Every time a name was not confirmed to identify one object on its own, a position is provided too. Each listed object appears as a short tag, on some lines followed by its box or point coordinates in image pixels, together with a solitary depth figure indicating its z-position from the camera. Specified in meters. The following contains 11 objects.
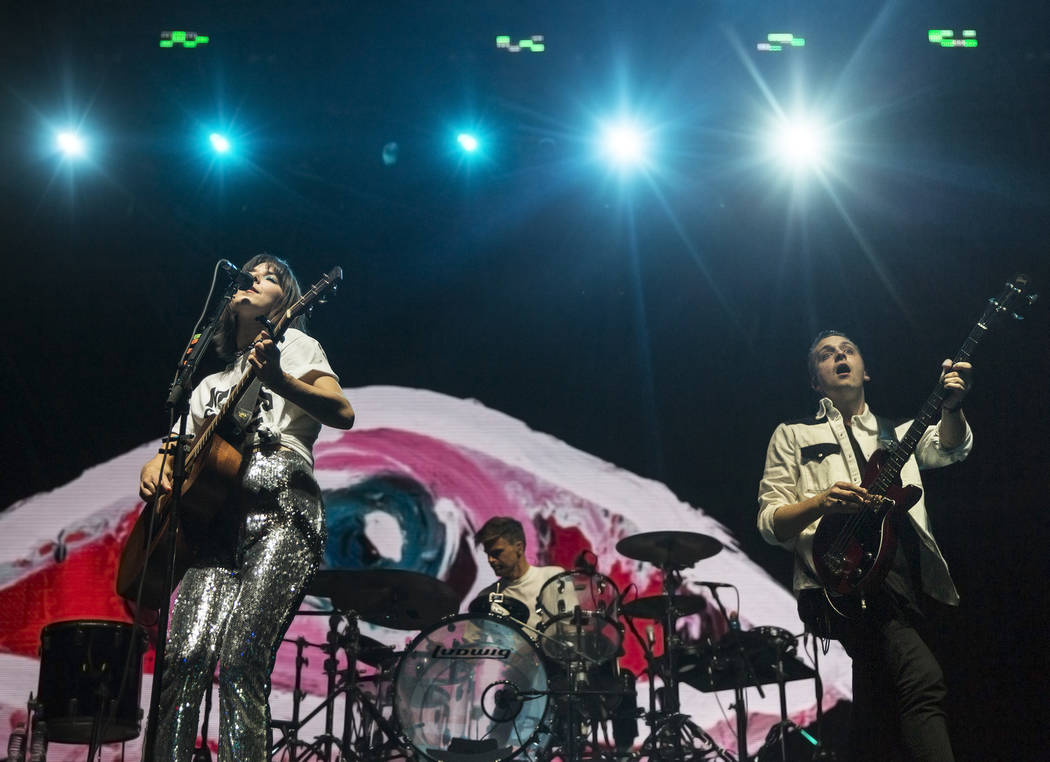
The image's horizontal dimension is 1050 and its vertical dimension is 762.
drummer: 6.00
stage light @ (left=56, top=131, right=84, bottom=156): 6.83
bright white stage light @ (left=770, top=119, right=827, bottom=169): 6.87
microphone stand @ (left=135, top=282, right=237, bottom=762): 2.59
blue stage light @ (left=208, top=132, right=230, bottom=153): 6.86
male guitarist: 3.26
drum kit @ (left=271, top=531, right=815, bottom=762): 4.81
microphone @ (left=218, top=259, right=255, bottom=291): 3.04
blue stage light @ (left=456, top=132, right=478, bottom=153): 6.94
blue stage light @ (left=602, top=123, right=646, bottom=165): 6.96
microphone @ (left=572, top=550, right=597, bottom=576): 5.43
